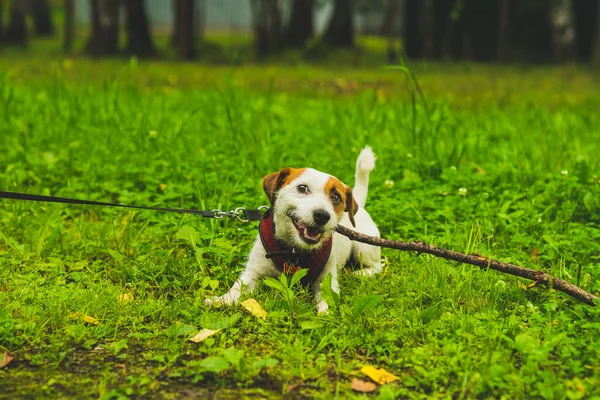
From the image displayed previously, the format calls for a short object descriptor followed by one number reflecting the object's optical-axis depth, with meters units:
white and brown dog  3.55
